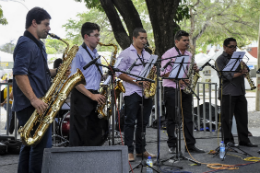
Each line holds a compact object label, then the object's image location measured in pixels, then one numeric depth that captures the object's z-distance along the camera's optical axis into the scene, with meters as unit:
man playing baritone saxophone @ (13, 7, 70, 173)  3.16
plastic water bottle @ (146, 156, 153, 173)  4.21
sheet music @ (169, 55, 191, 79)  4.45
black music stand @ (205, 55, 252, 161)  5.16
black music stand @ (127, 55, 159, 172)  4.12
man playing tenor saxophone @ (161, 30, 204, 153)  5.42
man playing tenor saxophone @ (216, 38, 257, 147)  5.88
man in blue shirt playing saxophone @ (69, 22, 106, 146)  4.20
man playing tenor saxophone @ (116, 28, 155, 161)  4.90
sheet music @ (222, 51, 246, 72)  5.12
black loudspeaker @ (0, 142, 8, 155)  5.50
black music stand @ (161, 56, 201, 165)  4.50
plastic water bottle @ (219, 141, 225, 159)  5.14
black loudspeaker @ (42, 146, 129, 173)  2.83
